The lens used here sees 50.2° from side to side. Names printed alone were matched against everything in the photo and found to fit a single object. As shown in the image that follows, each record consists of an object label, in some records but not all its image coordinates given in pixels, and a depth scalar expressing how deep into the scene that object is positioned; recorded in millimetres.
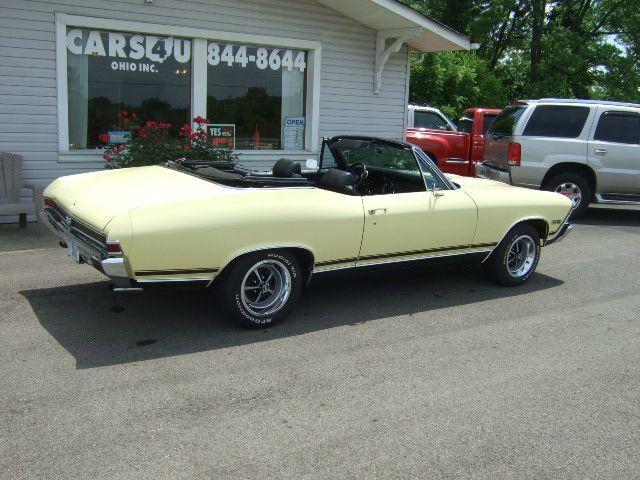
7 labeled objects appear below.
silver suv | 11109
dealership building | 9141
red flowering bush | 9094
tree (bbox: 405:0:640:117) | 22125
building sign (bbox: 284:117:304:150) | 11758
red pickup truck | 14055
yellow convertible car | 4668
